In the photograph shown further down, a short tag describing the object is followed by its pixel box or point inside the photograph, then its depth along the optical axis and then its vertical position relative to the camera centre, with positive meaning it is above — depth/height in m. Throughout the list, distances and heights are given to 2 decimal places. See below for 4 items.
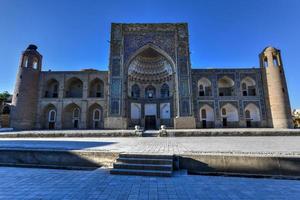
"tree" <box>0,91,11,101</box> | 25.81 +4.95
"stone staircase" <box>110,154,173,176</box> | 3.93 -1.01
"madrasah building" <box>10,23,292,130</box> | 20.17 +4.64
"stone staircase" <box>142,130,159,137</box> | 12.40 -0.73
